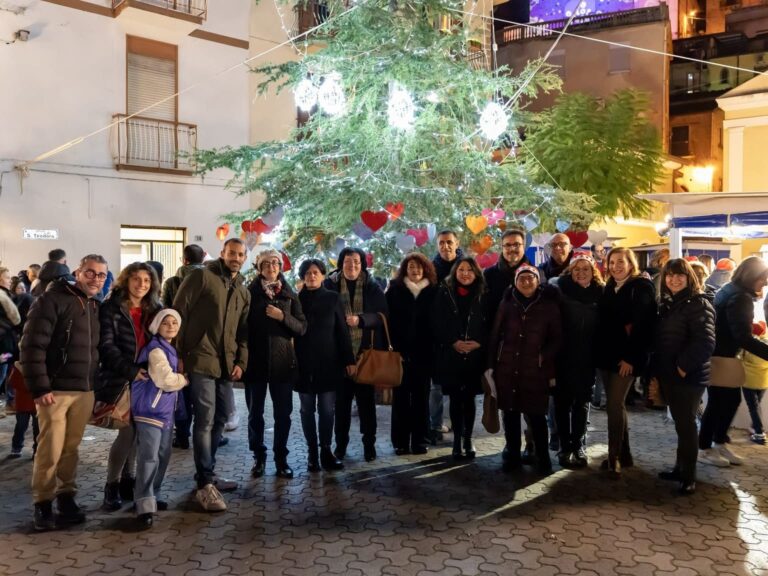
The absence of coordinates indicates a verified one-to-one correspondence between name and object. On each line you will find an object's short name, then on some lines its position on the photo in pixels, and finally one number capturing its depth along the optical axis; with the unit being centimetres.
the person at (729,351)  626
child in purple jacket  493
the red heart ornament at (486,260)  956
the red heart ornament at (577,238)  1022
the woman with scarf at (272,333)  594
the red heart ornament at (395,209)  948
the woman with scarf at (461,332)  645
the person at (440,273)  733
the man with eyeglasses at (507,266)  673
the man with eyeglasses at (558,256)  739
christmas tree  997
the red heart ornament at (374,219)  872
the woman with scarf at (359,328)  664
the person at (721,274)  929
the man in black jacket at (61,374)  469
